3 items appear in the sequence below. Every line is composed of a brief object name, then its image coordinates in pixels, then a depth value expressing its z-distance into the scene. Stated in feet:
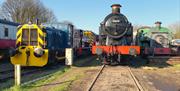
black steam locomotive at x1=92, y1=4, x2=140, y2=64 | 26.15
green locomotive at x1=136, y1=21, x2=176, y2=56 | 32.63
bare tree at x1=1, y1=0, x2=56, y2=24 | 75.95
